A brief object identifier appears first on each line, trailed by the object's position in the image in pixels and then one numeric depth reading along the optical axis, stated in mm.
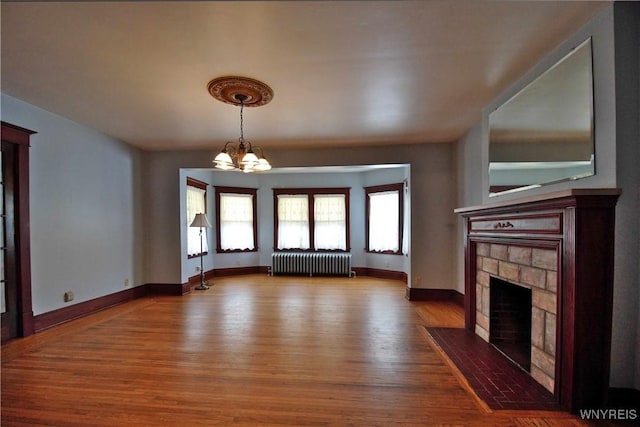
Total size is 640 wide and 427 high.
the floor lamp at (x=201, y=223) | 5556
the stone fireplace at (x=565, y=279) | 1824
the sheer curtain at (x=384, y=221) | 6434
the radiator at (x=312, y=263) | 6703
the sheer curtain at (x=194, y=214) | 5887
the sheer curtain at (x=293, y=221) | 7156
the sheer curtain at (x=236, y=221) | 6914
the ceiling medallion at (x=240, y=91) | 2598
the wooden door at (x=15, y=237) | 3068
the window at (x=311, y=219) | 7039
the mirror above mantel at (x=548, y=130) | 1978
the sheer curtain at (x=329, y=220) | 7055
